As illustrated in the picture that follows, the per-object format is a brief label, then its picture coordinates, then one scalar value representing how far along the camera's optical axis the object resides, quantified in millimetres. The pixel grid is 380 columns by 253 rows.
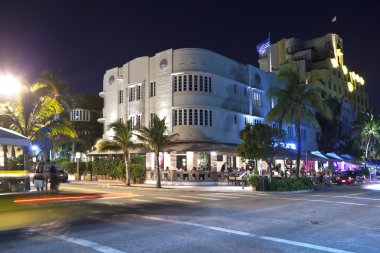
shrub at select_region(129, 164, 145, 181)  35062
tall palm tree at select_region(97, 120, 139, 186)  31766
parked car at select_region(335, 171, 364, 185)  39719
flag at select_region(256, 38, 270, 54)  44562
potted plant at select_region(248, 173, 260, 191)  27375
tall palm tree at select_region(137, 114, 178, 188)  30219
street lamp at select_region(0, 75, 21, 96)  20828
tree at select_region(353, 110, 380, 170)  64062
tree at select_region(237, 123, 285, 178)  28781
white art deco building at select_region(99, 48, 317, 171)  36344
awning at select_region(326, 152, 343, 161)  46722
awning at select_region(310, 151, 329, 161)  42812
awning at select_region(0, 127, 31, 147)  16938
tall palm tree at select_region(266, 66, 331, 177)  30953
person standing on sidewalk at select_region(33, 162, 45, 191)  21344
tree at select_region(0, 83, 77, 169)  23016
